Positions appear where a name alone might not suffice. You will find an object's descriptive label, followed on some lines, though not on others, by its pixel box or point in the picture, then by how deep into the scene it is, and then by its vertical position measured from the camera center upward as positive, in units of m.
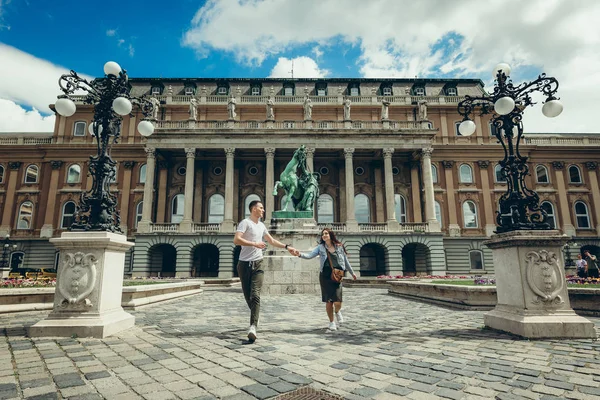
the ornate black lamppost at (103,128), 5.80 +2.58
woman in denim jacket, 6.02 -0.16
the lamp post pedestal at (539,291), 5.14 -0.56
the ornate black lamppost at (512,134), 5.83 +2.27
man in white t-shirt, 5.01 -0.06
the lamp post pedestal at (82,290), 5.04 -0.44
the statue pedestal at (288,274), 13.69 -0.65
